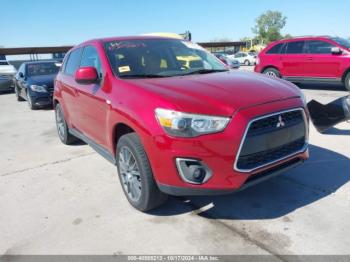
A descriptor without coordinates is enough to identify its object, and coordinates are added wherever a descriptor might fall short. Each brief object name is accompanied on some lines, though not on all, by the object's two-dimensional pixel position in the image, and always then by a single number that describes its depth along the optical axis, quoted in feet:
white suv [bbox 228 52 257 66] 103.49
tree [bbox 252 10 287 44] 336.49
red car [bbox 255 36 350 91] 31.65
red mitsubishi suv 9.02
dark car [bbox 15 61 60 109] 33.01
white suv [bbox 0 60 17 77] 54.95
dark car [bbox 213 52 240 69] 85.79
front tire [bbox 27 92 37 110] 33.49
